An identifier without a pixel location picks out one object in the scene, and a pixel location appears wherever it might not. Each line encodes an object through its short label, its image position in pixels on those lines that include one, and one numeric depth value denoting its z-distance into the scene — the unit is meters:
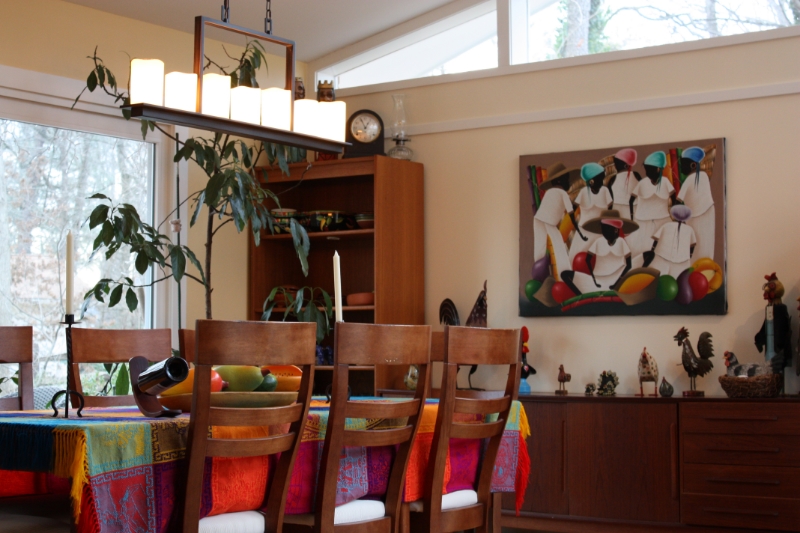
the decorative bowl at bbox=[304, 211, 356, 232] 5.27
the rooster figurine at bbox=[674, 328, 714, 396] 4.51
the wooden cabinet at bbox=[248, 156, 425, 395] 5.14
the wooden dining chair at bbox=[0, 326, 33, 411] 2.89
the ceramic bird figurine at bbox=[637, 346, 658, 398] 4.58
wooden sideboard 4.15
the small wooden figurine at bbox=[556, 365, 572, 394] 4.72
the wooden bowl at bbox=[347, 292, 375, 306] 5.20
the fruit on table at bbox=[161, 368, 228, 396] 2.25
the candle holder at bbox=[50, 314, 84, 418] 2.21
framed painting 4.71
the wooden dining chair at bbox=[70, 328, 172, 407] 3.05
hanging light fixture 2.95
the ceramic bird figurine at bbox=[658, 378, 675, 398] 4.48
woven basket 4.21
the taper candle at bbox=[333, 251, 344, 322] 2.48
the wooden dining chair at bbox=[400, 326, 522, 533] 2.56
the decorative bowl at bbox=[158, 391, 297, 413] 2.20
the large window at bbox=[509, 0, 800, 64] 4.80
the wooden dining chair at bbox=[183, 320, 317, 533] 1.99
